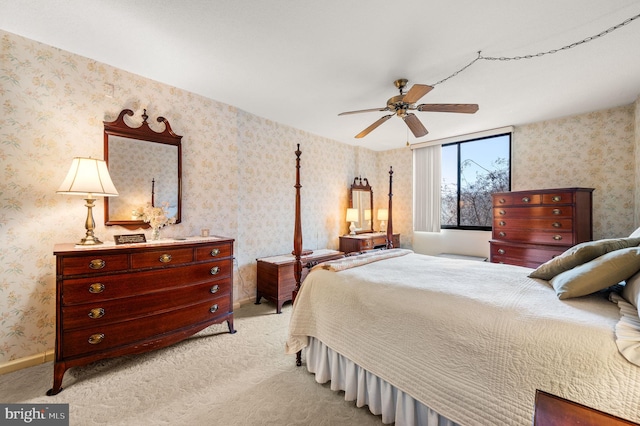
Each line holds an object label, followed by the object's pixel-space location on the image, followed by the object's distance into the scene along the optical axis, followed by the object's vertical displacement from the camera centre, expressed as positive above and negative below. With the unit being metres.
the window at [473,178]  4.30 +0.62
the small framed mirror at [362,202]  5.18 +0.23
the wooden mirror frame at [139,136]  2.43 +0.79
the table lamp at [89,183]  2.00 +0.24
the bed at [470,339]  0.96 -0.59
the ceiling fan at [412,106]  2.13 +0.98
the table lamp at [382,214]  5.16 -0.01
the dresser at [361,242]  4.55 -0.52
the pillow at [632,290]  1.13 -0.35
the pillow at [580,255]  1.50 -0.25
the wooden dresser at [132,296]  1.84 -0.69
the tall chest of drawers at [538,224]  3.07 -0.12
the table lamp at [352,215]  4.93 -0.03
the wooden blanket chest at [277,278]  3.31 -0.86
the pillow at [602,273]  1.24 -0.30
